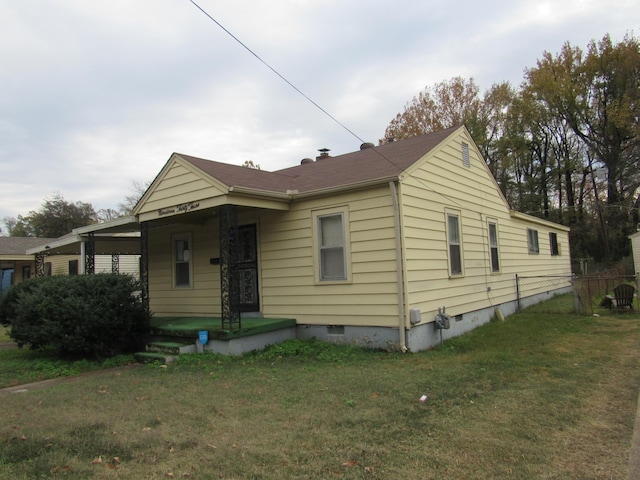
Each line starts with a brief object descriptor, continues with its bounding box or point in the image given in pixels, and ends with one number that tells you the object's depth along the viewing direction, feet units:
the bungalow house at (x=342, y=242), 25.88
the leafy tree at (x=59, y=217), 144.36
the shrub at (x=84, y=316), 26.21
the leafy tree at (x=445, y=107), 105.29
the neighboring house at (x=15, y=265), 81.48
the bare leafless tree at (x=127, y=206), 161.99
